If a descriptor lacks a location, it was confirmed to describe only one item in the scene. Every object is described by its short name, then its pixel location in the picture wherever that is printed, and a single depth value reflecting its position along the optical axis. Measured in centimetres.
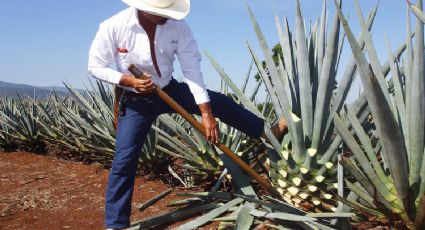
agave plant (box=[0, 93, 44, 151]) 578
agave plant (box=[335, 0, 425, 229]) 145
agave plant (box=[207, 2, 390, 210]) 210
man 234
